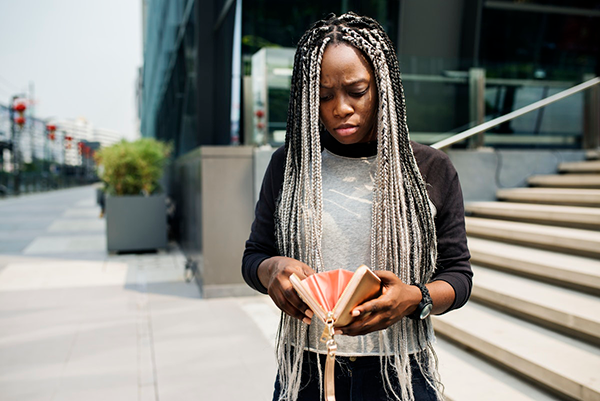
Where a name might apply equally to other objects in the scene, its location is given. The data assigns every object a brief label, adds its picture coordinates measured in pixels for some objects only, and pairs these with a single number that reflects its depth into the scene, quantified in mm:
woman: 1284
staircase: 3139
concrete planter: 8883
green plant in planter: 9172
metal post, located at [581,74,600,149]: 7410
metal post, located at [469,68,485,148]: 7051
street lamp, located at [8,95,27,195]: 29531
